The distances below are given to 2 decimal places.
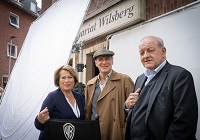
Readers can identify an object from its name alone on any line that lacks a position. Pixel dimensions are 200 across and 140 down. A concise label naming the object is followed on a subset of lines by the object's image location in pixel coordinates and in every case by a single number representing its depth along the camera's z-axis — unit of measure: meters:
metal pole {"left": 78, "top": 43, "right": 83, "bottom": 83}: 2.65
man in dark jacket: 1.30
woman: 1.70
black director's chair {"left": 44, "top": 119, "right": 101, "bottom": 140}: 1.55
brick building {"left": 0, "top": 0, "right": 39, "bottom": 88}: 14.58
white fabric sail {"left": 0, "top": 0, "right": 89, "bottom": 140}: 1.93
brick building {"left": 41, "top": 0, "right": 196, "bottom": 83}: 3.13
